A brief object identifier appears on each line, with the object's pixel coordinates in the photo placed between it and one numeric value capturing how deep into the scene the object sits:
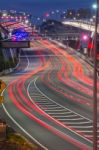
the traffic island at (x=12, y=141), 39.03
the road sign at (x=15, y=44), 99.44
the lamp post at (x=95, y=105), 31.58
